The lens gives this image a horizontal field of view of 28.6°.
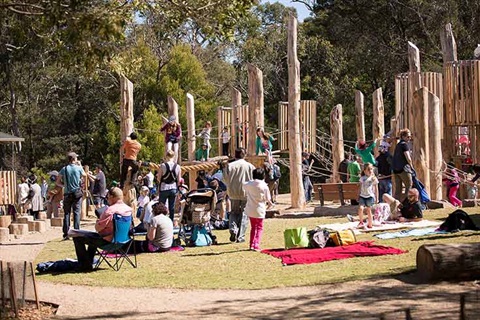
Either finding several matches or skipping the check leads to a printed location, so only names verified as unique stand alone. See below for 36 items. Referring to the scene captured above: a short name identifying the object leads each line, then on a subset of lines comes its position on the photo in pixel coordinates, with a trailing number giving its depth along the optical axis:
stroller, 16.14
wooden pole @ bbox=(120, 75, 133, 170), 25.12
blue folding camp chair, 13.41
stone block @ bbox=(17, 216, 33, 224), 23.74
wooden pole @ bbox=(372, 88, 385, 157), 27.62
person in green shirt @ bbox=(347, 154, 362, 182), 24.20
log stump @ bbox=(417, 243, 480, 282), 10.88
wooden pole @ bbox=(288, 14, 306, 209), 24.33
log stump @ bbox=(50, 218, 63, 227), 24.64
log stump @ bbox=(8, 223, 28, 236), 21.80
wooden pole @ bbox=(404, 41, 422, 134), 23.59
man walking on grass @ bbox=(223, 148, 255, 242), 15.97
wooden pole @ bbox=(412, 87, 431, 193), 21.17
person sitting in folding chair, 13.45
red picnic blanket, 13.52
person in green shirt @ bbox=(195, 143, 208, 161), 29.94
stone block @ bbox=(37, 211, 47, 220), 27.72
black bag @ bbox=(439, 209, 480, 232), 15.09
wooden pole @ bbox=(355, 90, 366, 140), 30.32
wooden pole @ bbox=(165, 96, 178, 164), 29.34
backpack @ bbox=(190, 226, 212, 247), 16.33
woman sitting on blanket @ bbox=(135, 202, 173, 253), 15.12
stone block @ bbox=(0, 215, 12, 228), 23.03
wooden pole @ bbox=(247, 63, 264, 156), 25.48
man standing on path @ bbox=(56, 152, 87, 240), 18.33
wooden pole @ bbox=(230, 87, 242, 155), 30.27
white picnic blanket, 16.53
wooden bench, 22.23
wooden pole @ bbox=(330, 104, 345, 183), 29.25
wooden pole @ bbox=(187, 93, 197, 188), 29.89
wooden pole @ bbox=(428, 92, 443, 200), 21.56
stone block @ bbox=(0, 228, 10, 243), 19.94
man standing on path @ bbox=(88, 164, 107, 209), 25.75
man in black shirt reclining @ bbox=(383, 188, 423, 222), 17.44
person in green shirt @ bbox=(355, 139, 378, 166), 22.21
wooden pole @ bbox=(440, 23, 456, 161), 25.94
